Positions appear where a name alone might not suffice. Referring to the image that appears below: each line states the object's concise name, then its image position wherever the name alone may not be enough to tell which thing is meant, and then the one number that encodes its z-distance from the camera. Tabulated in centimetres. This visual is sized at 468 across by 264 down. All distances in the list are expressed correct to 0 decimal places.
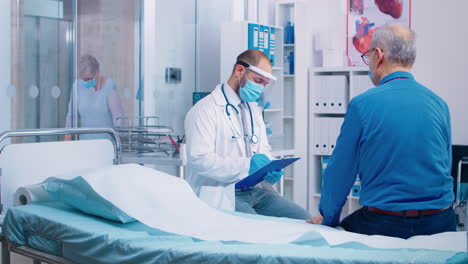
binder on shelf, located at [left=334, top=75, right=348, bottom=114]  570
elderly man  208
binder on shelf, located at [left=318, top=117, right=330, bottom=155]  576
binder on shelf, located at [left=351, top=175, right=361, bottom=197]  571
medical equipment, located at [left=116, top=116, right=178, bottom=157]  399
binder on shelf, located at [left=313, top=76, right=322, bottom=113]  582
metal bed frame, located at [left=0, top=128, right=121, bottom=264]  226
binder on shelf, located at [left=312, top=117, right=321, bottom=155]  581
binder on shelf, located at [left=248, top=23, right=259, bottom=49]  533
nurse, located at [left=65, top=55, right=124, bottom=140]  457
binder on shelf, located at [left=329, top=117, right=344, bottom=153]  570
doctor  332
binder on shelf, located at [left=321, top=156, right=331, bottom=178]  576
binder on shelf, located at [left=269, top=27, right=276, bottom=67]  563
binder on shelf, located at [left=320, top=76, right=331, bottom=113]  577
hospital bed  168
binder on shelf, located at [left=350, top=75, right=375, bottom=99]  560
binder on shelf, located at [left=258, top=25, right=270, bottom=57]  548
